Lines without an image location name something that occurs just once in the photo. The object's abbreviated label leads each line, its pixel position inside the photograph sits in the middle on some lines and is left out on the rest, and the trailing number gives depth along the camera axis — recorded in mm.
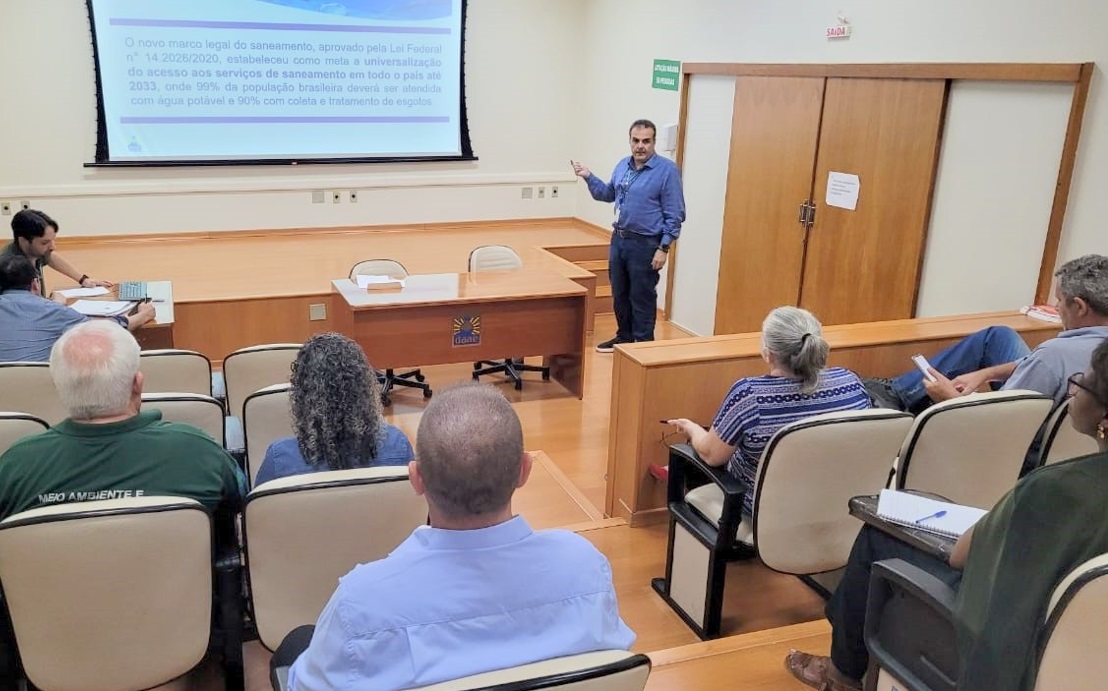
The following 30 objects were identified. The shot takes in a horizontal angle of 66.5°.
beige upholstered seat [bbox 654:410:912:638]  2301
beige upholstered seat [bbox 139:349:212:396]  3141
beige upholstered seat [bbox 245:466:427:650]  1849
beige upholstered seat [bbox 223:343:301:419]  3211
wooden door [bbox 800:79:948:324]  4391
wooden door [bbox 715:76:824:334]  5207
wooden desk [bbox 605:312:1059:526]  3197
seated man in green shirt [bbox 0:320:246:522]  1819
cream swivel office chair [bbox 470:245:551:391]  5414
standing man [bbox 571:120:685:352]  5438
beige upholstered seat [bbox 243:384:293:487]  2641
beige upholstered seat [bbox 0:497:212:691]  1638
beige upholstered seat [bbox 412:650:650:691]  1105
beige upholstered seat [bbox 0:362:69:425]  2861
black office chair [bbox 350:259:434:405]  5012
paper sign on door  4824
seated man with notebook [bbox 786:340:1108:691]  1375
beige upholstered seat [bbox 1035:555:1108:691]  1277
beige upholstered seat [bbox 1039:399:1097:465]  2629
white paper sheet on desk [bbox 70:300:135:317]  3846
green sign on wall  6430
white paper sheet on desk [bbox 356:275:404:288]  4824
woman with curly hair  2043
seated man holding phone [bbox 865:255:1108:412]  2756
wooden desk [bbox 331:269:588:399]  4641
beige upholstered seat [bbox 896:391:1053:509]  2369
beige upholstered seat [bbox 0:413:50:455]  2293
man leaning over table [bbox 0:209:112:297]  3926
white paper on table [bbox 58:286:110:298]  4254
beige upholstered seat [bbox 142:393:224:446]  2508
